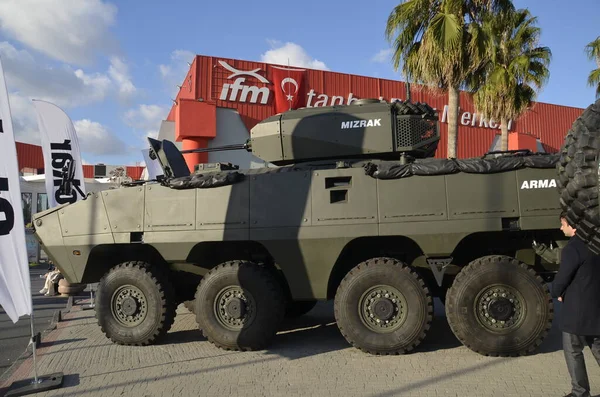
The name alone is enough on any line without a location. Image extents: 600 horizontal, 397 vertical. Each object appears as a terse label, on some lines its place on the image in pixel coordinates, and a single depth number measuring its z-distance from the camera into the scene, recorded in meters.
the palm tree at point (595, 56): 16.67
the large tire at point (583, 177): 2.85
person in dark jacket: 3.75
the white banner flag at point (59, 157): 9.51
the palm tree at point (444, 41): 12.37
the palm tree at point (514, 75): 15.03
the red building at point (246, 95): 17.17
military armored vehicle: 5.36
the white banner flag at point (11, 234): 4.73
